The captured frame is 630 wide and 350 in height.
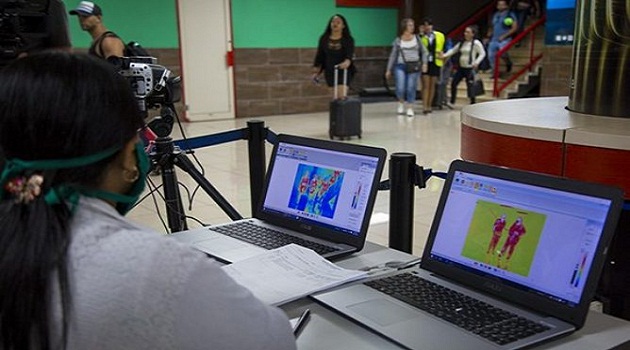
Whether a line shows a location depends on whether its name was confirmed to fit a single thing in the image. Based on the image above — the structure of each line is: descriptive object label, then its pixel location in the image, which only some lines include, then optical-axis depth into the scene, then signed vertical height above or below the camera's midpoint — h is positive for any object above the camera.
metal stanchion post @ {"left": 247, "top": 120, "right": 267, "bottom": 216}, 2.40 -0.43
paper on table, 1.32 -0.51
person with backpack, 4.01 +0.09
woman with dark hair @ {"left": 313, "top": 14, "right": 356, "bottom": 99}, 6.95 -0.06
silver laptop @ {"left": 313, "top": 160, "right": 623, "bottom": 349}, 1.12 -0.45
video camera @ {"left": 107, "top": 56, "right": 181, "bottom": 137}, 2.11 -0.14
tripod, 2.31 -0.48
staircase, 9.92 -0.63
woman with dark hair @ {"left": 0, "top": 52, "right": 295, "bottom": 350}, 0.80 -0.26
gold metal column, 2.38 -0.07
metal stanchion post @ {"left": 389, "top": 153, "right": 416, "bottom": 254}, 1.85 -0.47
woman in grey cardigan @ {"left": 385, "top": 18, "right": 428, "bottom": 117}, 8.30 -0.23
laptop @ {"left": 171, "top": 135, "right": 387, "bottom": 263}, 1.59 -0.43
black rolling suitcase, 6.73 -0.79
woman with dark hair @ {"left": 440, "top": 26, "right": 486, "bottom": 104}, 9.68 -0.18
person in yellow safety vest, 8.97 -0.28
